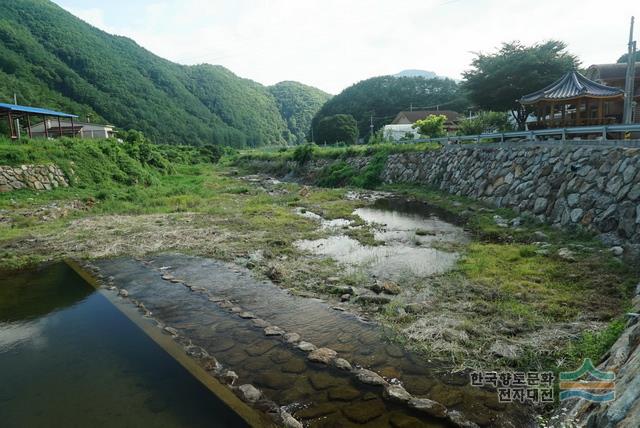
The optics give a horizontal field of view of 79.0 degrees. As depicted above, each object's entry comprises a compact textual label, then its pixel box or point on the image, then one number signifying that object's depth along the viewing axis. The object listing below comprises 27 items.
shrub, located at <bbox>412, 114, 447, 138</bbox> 37.88
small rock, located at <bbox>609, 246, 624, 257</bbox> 9.91
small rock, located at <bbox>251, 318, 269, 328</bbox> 7.95
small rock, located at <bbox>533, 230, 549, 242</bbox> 12.54
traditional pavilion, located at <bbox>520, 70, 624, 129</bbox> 19.42
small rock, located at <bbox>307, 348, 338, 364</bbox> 6.53
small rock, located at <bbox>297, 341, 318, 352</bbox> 6.91
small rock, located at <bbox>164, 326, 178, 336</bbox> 7.74
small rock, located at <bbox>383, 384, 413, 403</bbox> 5.45
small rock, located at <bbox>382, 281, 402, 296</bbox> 9.21
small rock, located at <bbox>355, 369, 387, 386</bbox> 5.86
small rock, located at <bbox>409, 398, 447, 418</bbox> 5.14
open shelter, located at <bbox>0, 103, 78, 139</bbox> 27.38
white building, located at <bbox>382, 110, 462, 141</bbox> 54.91
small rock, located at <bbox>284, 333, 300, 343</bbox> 7.26
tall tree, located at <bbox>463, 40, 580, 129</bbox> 32.56
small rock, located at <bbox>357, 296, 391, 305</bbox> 8.69
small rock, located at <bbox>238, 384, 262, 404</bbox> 5.61
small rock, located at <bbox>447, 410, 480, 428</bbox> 4.89
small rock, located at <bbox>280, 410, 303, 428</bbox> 5.02
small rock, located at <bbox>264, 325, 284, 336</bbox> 7.53
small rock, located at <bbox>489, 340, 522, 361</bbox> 6.14
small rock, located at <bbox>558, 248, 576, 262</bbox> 10.26
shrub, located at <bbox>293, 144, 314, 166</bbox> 45.75
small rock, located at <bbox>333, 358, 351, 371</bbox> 6.30
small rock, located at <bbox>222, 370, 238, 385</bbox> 6.07
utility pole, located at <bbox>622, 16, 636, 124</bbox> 19.45
